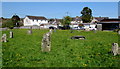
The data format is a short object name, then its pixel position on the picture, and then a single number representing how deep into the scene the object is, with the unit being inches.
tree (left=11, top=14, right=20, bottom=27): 2363.0
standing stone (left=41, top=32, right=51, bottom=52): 341.9
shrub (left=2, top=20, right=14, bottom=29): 2051.1
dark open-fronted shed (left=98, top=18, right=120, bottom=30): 1650.5
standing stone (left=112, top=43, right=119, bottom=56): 304.0
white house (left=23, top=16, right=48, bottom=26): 3049.5
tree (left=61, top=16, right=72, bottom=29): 2281.4
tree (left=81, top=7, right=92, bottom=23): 2870.3
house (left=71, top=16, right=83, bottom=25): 3624.3
